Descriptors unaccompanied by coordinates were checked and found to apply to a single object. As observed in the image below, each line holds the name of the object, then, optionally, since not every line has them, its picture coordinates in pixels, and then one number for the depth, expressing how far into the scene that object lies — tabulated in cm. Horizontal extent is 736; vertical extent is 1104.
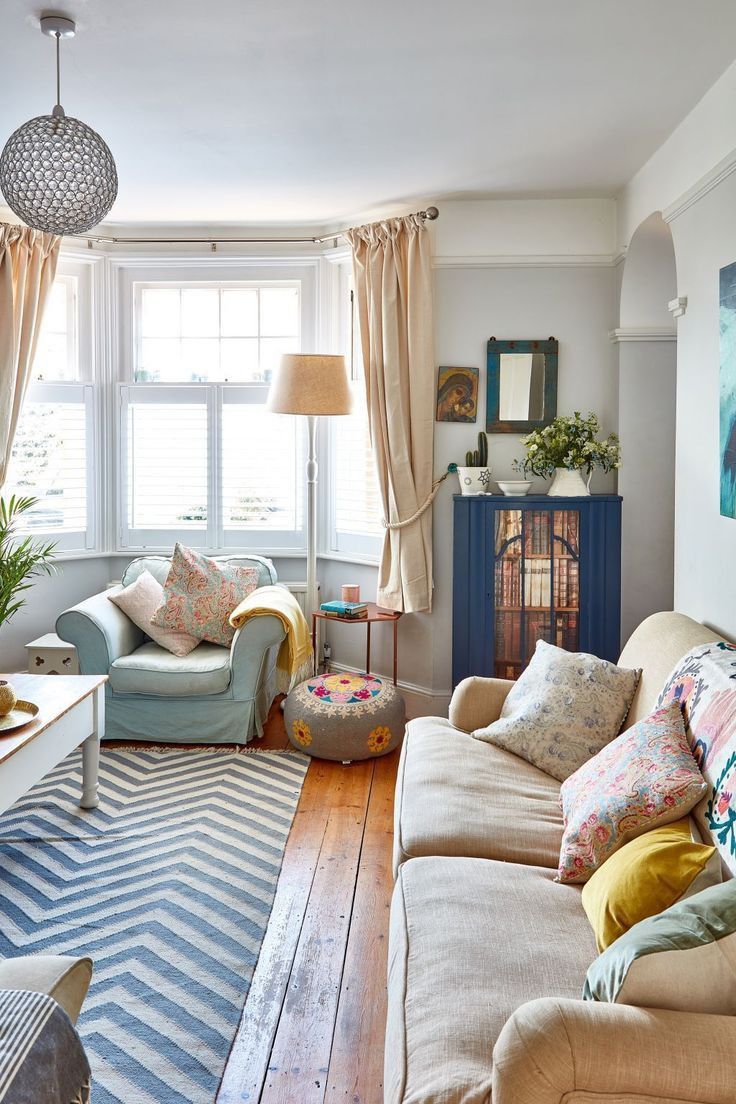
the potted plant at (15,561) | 369
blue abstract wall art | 290
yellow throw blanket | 429
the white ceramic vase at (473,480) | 454
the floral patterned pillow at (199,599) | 457
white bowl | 448
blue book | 464
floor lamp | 455
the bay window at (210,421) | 535
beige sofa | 130
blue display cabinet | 443
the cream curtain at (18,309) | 470
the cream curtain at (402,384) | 470
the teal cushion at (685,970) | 136
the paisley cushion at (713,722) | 187
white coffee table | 275
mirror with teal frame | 473
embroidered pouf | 404
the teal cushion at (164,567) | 485
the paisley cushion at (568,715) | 274
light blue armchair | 423
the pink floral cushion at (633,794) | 200
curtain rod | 521
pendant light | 255
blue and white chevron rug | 217
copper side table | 461
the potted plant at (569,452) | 441
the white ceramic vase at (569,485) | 446
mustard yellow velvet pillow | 166
